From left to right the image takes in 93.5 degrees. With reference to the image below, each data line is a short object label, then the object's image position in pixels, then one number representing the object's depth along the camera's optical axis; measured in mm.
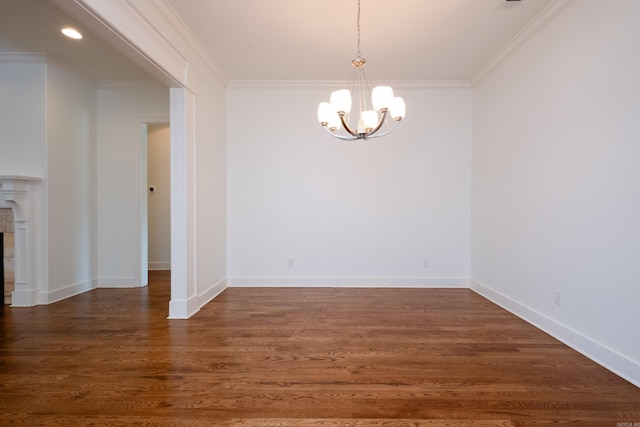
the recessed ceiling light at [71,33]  3015
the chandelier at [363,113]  2334
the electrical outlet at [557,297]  2686
